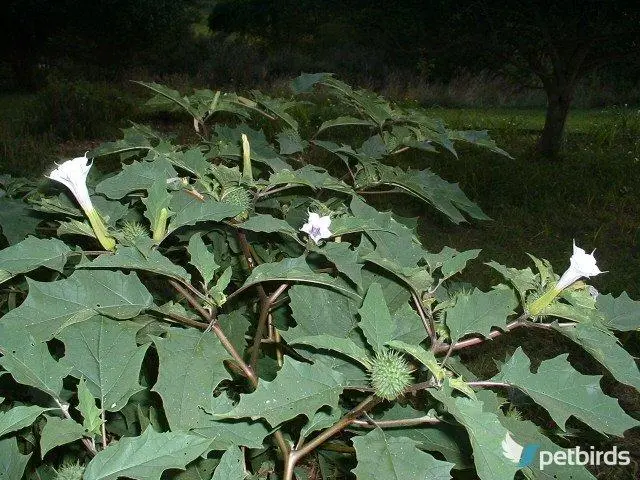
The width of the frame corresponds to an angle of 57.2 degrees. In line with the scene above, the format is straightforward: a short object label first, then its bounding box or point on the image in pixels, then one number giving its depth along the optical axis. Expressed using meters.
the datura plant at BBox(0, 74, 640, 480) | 0.69
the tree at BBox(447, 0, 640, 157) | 4.88
